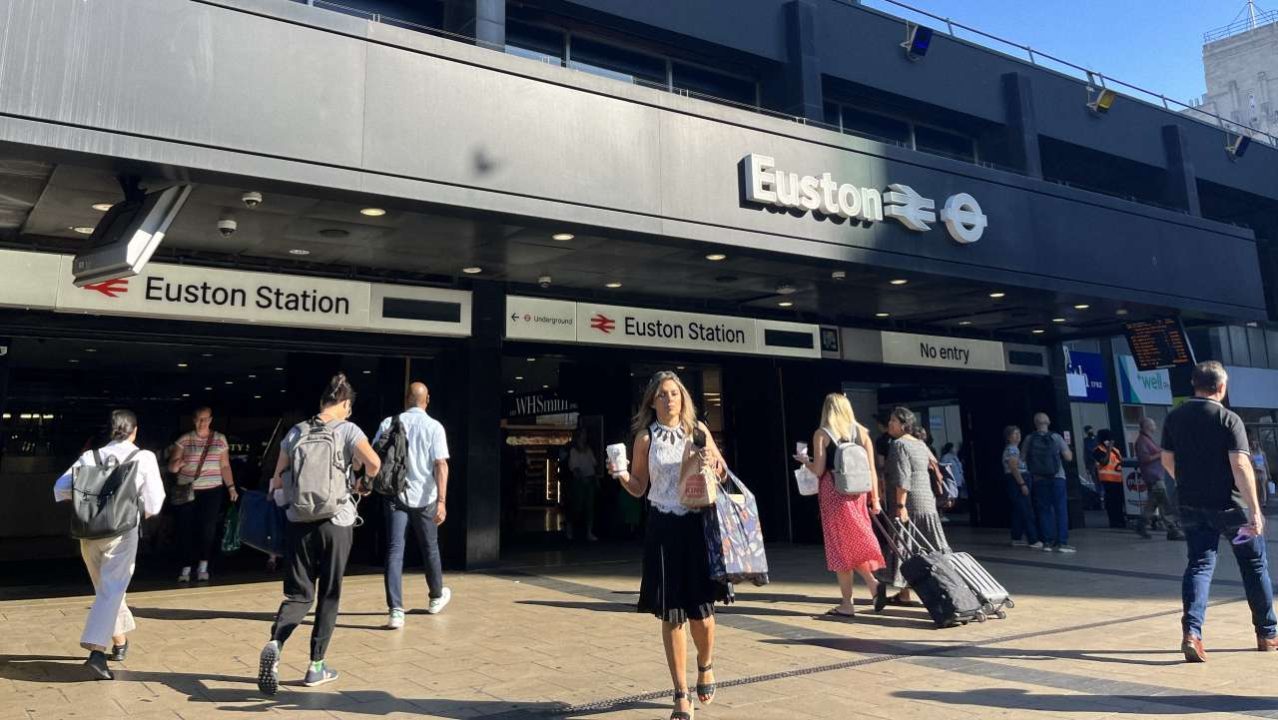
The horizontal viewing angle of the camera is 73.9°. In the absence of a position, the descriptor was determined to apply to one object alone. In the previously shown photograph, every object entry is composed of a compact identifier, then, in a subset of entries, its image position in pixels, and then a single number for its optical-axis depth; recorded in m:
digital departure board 13.92
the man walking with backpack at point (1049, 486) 11.48
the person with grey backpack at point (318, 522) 4.65
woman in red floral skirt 6.90
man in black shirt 5.20
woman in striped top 9.03
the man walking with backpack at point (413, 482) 6.60
